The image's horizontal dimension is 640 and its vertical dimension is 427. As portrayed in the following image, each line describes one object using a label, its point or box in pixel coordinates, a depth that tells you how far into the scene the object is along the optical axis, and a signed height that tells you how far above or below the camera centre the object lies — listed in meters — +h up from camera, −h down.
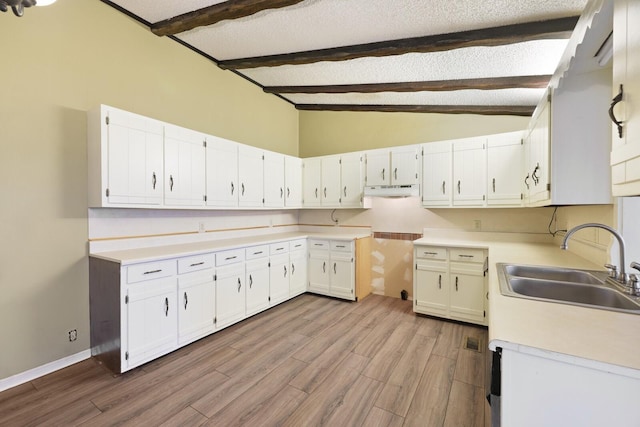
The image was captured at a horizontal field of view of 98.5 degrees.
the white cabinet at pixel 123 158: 2.33 +0.48
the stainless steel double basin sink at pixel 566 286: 1.42 -0.44
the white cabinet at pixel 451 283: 3.07 -0.85
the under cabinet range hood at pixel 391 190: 3.62 +0.27
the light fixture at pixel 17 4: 1.38 +1.05
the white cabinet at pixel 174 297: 2.23 -0.84
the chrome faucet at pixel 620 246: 1.43 -0.20
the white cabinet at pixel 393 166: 3.73 +0.63
